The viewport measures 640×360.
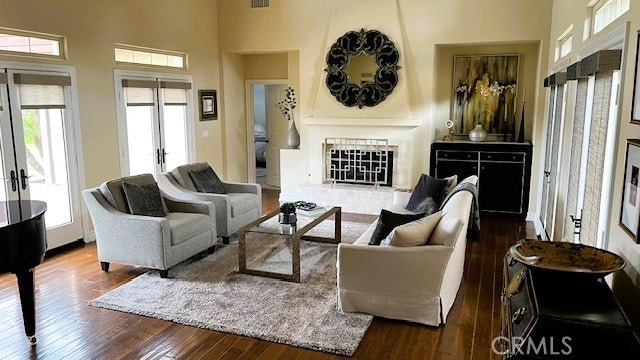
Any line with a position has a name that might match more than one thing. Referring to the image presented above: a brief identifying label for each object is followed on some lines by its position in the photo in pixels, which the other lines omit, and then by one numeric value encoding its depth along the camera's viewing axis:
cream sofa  3.40
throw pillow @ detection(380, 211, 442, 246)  3.48
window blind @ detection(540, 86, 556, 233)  5.55
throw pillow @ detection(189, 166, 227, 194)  5.75
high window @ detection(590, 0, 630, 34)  2.85
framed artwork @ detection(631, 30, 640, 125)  2.27
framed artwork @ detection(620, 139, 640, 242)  2.15
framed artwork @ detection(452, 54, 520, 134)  7.13
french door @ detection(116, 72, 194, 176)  6.30
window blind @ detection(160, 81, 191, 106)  6.96
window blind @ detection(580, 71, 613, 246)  2.96
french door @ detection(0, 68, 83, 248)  4.77
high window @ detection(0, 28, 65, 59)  4.76
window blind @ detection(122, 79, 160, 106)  6.27
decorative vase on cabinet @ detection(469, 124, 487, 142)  6.93
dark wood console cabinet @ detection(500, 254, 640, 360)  1.82
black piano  2.89
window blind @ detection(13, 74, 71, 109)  4.86
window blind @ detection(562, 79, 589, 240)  3.69
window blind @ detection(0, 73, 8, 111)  4.62
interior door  9.06
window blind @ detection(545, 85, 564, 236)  4.91
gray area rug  3.39
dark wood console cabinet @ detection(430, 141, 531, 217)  6.64
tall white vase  8.13
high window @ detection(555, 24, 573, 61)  4.77
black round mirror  7.00
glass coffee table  4.30
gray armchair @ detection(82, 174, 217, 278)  4.38
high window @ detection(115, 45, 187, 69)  6.28
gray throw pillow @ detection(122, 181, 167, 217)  4.64
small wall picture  7.83
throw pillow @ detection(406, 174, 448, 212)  5.10
